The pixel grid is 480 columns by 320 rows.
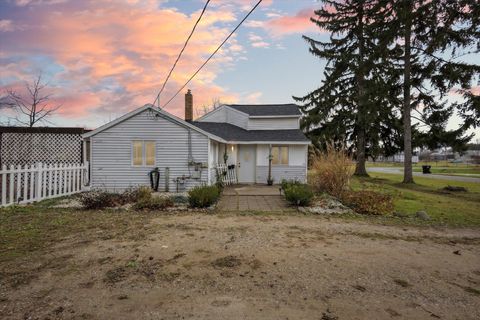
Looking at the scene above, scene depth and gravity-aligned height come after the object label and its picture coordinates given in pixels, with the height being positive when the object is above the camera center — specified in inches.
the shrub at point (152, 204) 373.1 -59.7
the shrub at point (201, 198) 380.8 -52.4
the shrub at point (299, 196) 395.6 -51.0
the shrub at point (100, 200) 373.4 -56.4
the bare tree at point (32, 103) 772.6 +137.6
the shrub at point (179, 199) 416.6 -60.0
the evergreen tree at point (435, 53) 608.7 +243.6
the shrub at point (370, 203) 372.2 -57.7
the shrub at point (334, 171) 468.8 -21.4
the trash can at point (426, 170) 1279.0 -48.6
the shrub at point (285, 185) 479.7 -44.4
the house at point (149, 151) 538.6 +9.1
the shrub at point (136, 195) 407.7 -53.7
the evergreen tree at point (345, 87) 962.7 +239.8
